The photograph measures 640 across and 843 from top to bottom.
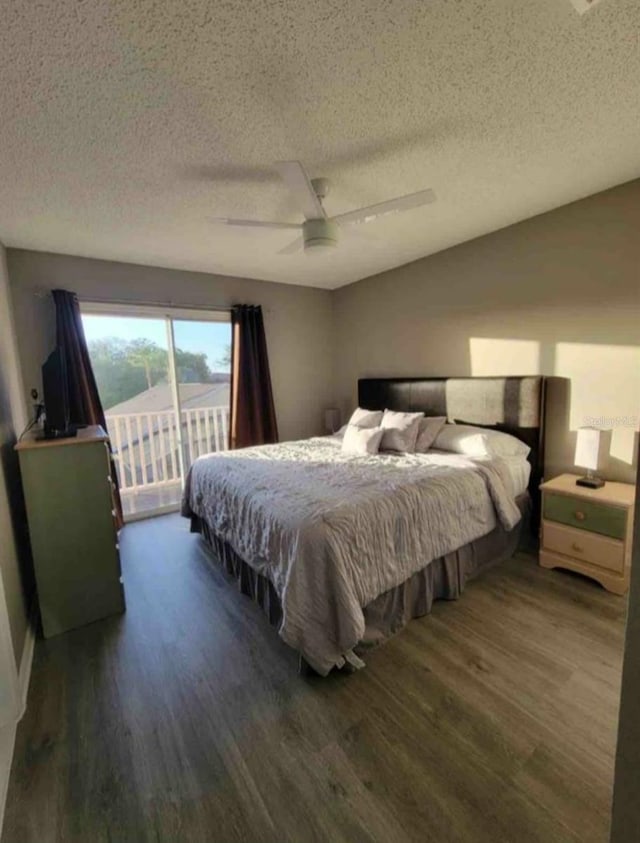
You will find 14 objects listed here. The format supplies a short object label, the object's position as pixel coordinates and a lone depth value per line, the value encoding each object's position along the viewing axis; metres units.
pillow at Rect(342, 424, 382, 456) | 3.24
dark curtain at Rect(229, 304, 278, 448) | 4.19
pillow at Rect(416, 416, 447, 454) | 3.29
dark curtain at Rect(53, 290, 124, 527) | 3.22
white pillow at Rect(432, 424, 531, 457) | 2.91
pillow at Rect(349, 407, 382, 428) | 3.72
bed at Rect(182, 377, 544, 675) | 1.80
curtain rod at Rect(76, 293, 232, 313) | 3.42
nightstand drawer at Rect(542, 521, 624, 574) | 2.33
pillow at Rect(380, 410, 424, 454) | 3.27
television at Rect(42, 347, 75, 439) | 2.38
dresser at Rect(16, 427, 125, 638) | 2.12
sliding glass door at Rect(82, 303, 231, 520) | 3.74
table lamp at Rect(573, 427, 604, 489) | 2.48
